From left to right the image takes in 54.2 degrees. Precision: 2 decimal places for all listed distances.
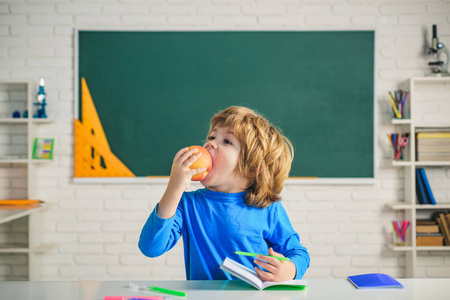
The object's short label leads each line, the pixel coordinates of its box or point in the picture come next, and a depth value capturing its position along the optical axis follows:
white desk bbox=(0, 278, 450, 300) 1.07
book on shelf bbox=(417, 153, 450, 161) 3.00
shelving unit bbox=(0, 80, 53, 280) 3.14
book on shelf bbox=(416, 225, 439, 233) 3.02
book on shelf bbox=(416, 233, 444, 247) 2.99
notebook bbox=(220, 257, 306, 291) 1.08
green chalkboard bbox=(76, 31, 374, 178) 3.17
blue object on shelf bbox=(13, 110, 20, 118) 3.05
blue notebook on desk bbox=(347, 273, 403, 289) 1.16
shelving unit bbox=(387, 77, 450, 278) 2.98
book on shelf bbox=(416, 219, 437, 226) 3.04
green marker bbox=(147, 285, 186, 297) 1.07
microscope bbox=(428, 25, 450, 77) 3.04
